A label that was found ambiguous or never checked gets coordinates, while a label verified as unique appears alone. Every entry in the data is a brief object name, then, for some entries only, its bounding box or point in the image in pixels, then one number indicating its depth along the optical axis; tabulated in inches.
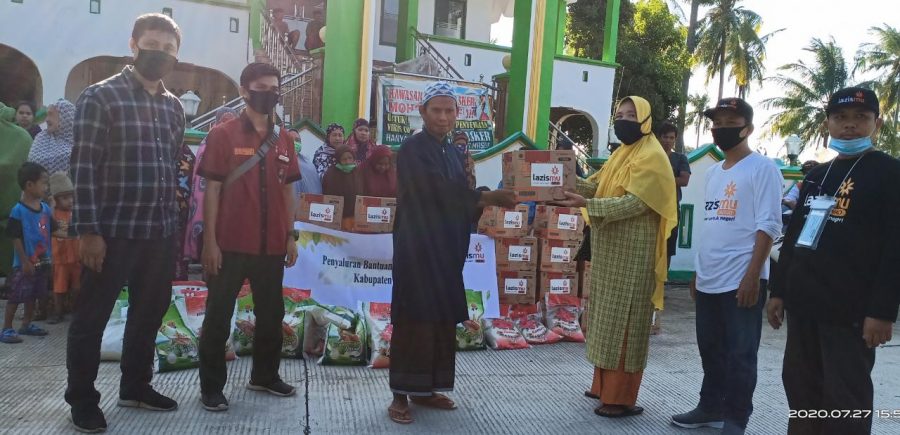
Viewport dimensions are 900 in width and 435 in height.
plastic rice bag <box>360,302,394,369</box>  195.2
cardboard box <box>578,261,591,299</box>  259.0
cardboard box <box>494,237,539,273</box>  243.9
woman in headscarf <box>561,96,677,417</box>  156.5
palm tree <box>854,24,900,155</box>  1444.4
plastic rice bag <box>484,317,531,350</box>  225.6
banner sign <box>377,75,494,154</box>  438.0
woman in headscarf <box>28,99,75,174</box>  256.6
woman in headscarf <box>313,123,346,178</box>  281.9
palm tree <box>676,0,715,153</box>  1208.8
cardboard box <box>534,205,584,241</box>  250.8
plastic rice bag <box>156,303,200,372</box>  179.0
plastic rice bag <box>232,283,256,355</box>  198.1
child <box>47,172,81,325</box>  231.0
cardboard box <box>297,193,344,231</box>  229.9
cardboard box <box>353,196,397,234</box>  231.1
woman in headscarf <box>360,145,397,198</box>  258.1
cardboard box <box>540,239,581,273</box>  249.1
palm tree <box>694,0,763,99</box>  1398.9
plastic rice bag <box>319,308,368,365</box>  194.1
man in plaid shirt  134.3
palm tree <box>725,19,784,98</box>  1414.9
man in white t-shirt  144.9
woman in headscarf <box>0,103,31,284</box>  272.7
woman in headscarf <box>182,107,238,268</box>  243.6
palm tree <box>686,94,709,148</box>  1630.2
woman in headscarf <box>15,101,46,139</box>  290.4
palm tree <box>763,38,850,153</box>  1545.3
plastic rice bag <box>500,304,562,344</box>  235.5
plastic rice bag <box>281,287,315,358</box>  198.7
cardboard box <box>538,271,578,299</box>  248.5
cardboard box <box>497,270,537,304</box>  242.2
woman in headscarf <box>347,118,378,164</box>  286.7
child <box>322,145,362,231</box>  259.1
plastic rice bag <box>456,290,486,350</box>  220.7
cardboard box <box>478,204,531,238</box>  243.4
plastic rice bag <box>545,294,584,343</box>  241.3
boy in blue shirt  210.4
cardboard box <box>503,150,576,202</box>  174.1
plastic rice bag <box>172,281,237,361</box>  187.0
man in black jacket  115.6
